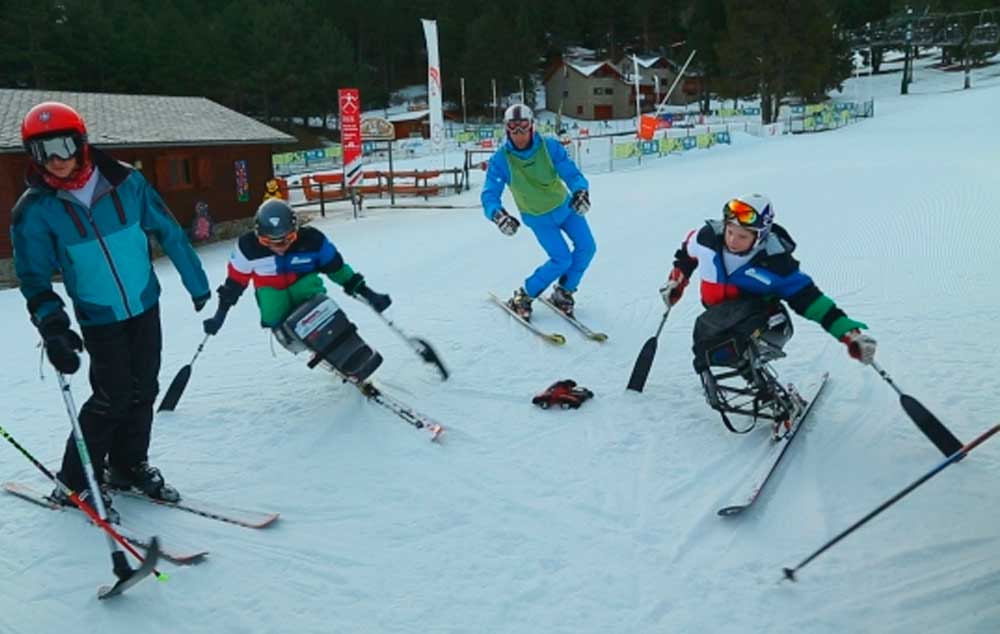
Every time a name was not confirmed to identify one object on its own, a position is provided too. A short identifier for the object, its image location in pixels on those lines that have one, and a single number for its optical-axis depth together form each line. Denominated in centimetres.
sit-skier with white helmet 418
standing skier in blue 675
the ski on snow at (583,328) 657
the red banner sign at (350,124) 1902
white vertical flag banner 2272
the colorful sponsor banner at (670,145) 2895
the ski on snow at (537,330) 645
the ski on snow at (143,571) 299
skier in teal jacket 334
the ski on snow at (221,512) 368
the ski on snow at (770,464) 360
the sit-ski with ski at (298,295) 480
